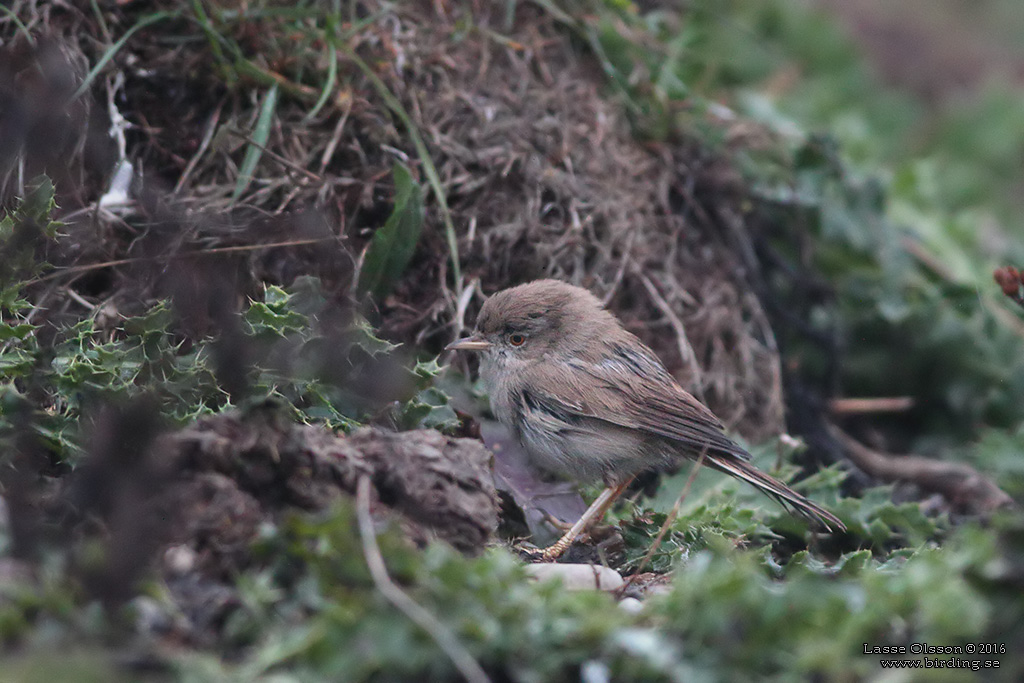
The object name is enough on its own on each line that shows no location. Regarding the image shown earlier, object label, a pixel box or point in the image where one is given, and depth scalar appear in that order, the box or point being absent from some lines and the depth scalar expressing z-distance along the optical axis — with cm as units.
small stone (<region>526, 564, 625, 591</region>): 609
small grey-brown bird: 806
